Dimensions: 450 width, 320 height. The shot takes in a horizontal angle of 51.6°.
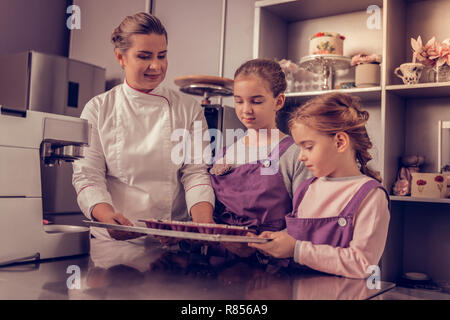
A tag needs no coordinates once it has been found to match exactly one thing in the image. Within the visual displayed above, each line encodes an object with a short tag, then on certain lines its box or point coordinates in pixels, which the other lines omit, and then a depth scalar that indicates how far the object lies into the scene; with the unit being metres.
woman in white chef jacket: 1.29
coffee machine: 0.90
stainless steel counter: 0.67
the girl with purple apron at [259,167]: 1.18
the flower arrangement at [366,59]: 2.15
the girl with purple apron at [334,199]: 0.89
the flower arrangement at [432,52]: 1.98
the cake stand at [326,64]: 2.23
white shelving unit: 2.07
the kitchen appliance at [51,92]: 2.79
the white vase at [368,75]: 2.13
